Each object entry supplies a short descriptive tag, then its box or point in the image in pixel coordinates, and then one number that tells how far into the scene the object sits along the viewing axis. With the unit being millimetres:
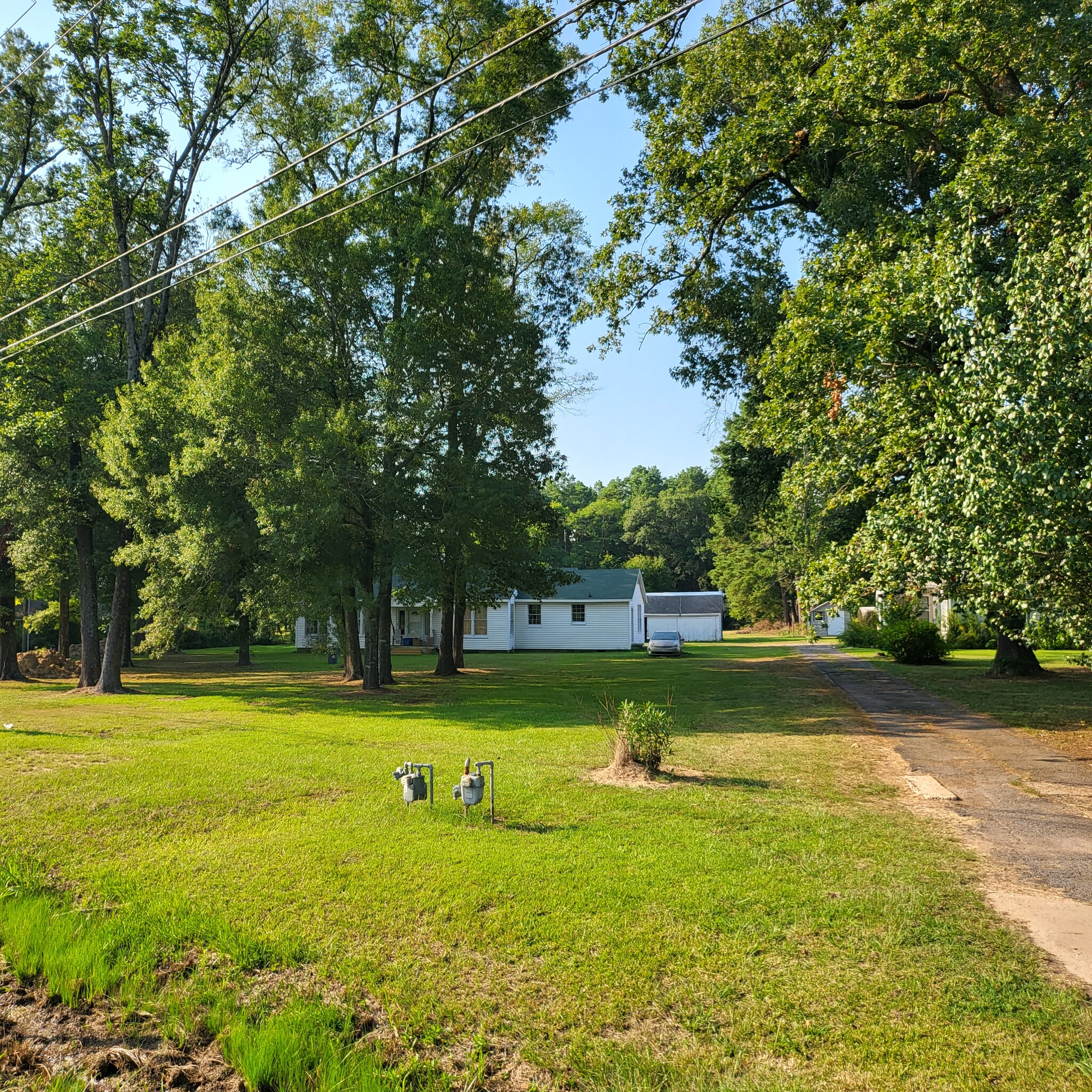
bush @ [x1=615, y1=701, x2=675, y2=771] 8602
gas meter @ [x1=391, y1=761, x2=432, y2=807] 7102
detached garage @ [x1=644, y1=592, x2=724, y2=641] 51469
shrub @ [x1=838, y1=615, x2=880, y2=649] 35375
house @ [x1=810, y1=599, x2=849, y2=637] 52312
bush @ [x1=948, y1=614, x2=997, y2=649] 31875
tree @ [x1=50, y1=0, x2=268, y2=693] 17125
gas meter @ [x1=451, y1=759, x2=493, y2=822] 6633
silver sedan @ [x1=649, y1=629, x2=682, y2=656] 34500
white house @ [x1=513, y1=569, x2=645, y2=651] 40000
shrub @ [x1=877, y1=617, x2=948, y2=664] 25281
